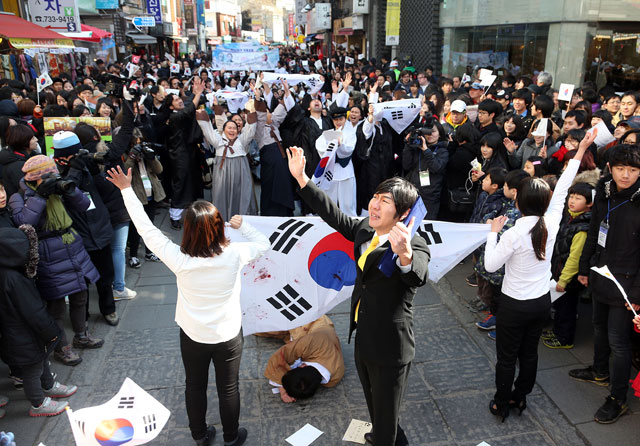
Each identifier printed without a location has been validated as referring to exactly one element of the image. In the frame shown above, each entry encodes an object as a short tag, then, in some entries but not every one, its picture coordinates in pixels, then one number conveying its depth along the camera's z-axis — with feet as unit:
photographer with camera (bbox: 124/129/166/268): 18.75
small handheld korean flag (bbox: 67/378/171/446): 7.97
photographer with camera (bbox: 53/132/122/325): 14.17
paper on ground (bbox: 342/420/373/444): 11.28
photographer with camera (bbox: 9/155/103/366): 12.50
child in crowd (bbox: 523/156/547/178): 15.74
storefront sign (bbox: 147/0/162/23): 113.50
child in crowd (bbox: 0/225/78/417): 11.18
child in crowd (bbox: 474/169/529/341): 13.52
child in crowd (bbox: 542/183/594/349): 13.50
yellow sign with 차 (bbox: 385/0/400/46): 71.30
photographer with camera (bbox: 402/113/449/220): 18.72
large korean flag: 13.06
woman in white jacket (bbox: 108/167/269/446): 9.46
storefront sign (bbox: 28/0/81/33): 48.39
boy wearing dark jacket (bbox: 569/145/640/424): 11.10
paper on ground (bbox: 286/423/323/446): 11.22
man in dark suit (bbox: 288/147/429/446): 8.52
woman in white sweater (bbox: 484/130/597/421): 10.53
